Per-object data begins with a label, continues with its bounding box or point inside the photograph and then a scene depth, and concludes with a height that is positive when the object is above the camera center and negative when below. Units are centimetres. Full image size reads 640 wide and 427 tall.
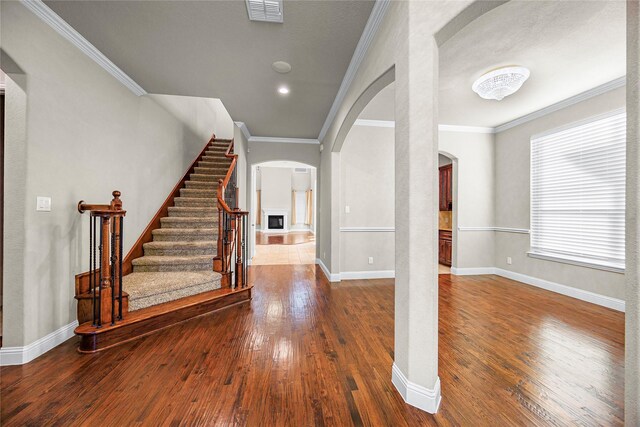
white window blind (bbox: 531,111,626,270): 320 +32
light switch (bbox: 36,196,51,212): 210 +8
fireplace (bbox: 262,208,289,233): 1331 -30
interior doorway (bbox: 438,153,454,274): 553 +1
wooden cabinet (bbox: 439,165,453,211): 563 +60
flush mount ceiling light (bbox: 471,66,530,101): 284 +152
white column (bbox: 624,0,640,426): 91 -4
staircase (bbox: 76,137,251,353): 229 -70
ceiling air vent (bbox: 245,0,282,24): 198 +162
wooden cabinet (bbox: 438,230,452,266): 550 -69
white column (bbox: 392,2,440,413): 152 +1
